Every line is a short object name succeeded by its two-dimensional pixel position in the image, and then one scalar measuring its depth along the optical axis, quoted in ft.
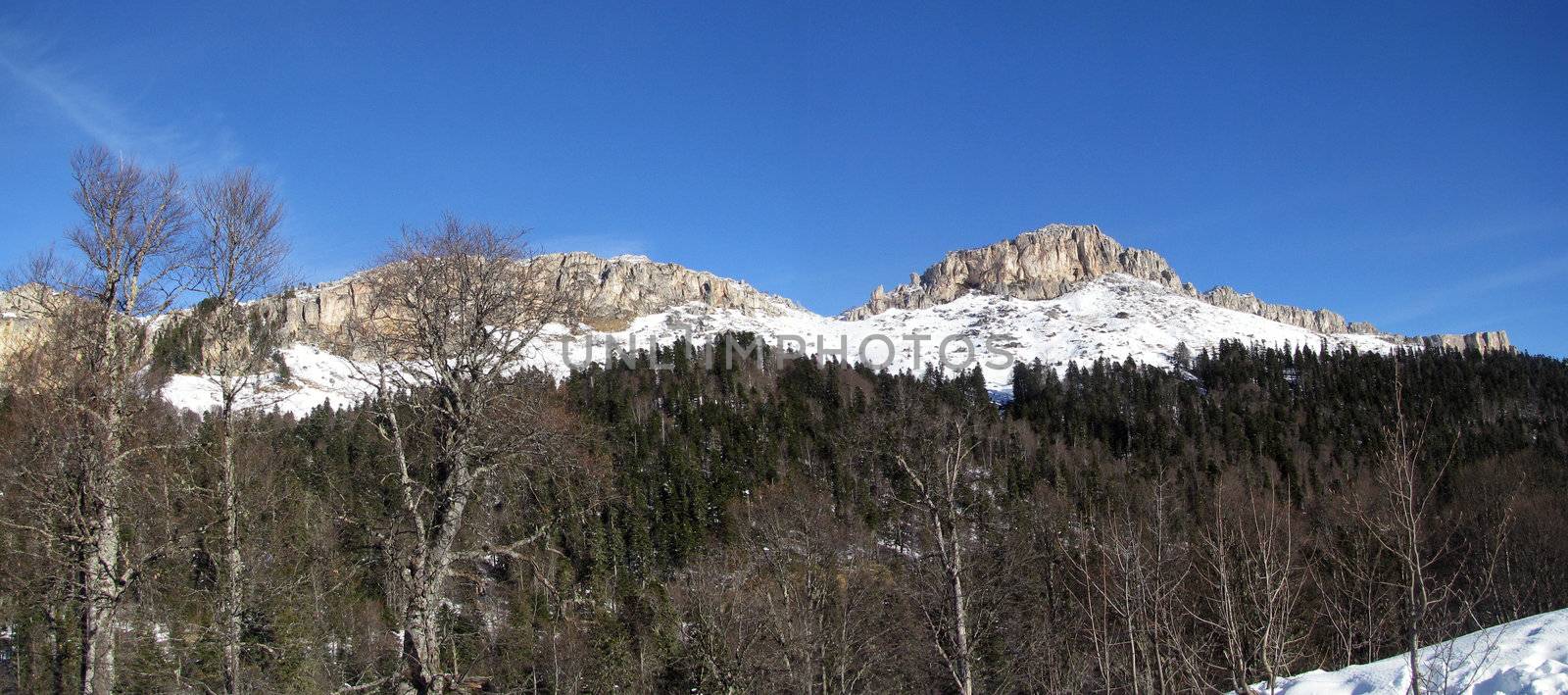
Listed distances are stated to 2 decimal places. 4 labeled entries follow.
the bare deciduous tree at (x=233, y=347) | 39.93
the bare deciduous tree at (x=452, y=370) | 34.47
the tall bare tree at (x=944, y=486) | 45.80
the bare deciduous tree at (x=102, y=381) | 36.27
